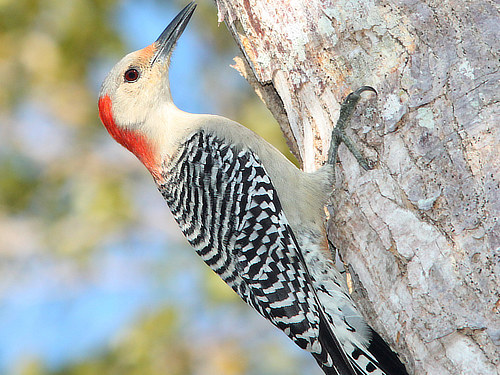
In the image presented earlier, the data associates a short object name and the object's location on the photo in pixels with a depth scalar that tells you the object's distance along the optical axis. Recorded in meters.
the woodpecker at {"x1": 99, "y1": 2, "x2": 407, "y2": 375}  6.79
